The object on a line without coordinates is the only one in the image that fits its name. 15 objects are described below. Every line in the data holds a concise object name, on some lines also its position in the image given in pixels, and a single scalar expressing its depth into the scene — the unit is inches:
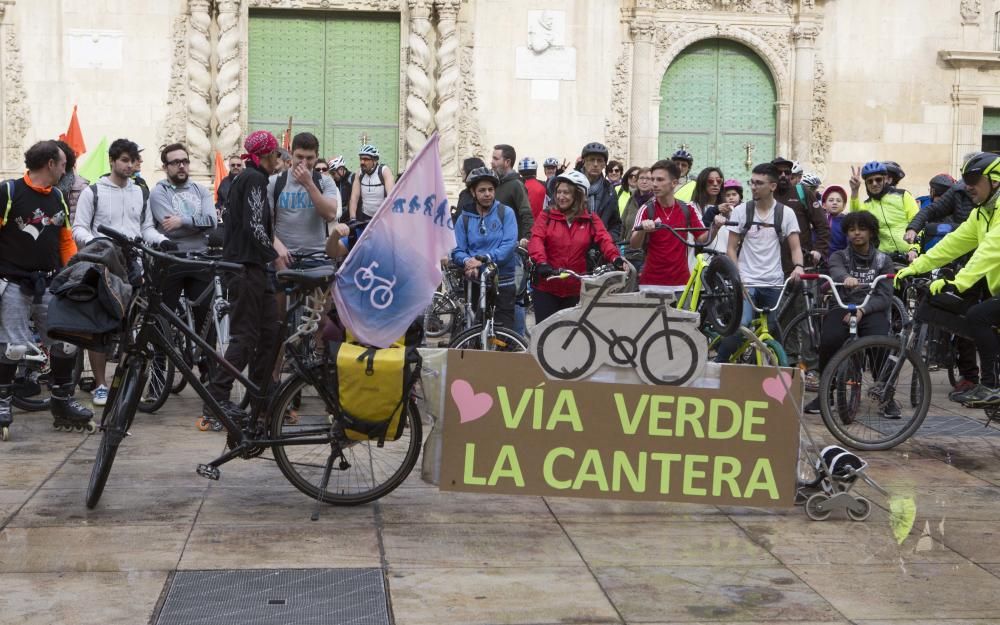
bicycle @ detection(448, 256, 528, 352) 388.2
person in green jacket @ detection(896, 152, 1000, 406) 326.6
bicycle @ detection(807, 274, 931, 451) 340.8
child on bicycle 379.9
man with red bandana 331.3
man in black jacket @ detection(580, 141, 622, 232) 485.1
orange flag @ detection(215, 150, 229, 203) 676.8
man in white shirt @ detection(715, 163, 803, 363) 413.7
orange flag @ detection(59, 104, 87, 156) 632.4
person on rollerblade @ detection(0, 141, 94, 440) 348.5
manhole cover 203.0
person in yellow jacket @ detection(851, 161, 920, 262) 490.6
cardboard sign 260.2
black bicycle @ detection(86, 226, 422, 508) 265.0
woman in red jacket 393.7
